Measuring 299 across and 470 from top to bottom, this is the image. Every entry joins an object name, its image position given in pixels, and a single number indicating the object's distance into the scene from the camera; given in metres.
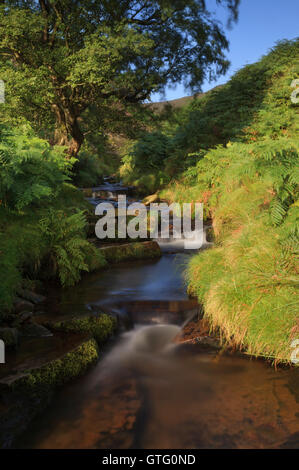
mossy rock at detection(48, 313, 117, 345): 4.82
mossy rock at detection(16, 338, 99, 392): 3.71
